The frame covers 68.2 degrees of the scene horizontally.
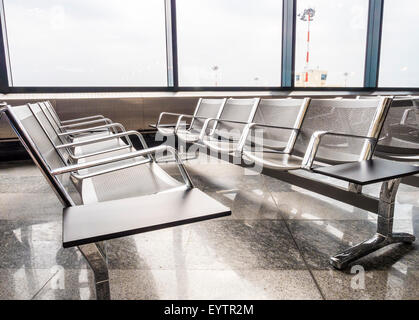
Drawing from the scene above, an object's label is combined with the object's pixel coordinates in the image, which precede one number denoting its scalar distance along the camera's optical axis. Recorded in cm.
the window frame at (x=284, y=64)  445
